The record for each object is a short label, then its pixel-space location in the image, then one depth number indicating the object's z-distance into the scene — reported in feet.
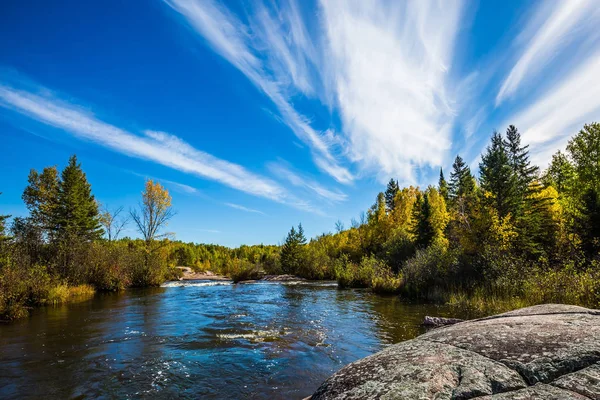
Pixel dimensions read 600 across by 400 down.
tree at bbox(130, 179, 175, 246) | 109.09
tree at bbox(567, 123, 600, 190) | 101.09
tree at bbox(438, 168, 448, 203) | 216.95
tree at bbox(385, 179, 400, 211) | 261.44
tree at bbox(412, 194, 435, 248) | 108.27
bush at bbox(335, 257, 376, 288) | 88.09
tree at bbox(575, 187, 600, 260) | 64.49
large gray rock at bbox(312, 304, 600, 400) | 6.61
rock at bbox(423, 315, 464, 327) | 28.35
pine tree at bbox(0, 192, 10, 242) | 53.35
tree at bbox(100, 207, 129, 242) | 116.37
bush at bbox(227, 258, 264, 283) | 120.39
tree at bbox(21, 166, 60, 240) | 110.01
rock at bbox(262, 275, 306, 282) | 120.98
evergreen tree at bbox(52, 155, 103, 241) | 113.09
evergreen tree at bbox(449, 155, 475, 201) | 200.87
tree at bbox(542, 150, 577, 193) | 116.02
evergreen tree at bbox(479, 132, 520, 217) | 91.46
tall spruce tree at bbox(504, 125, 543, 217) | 121.51
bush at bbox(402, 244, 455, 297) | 59.16
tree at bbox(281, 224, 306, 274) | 152.66
